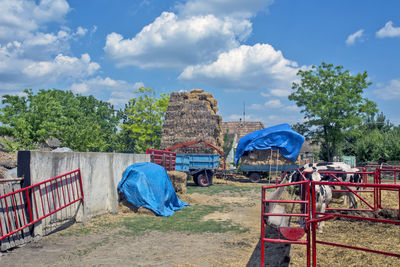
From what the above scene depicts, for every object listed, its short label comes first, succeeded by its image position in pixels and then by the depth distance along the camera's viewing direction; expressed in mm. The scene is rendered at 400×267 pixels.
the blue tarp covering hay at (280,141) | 21891
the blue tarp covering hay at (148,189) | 10914
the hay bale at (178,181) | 14367
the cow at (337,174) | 9914
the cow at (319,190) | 8117
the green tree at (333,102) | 32594
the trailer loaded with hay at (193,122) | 27755
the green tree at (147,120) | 38500
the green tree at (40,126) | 23109
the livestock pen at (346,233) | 5023
